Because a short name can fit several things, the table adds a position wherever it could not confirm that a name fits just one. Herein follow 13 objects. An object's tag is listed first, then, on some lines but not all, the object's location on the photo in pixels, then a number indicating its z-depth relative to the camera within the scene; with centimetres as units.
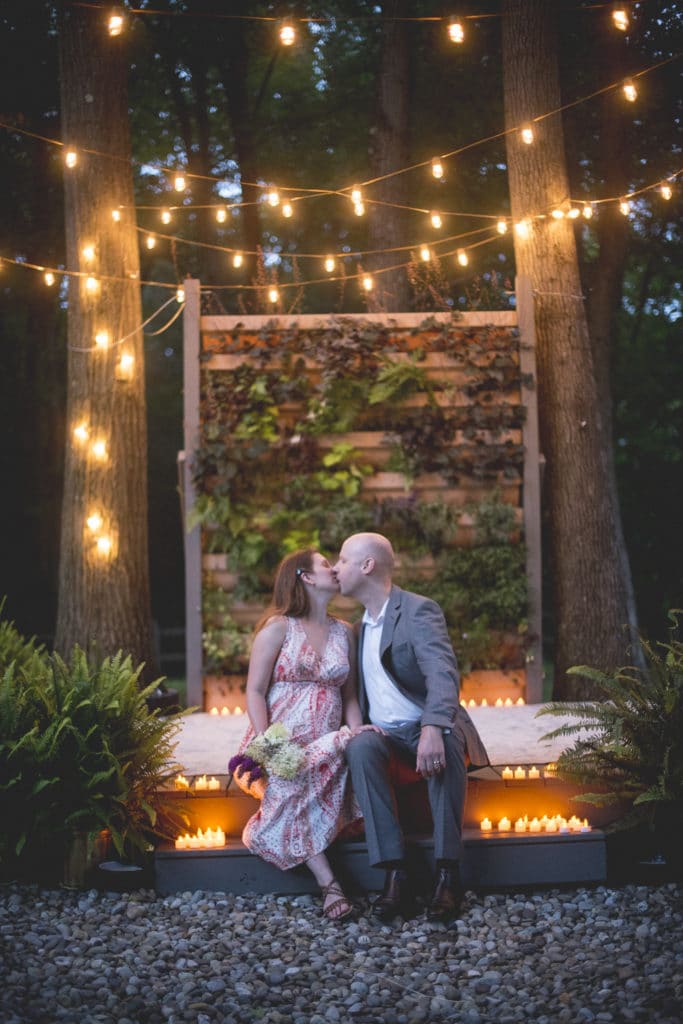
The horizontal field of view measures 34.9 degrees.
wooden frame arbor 788
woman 477
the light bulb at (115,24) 715
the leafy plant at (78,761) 481
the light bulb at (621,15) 703
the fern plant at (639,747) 487
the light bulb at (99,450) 787
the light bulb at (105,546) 781
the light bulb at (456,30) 700
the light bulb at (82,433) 791
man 453
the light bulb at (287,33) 690
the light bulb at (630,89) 725
